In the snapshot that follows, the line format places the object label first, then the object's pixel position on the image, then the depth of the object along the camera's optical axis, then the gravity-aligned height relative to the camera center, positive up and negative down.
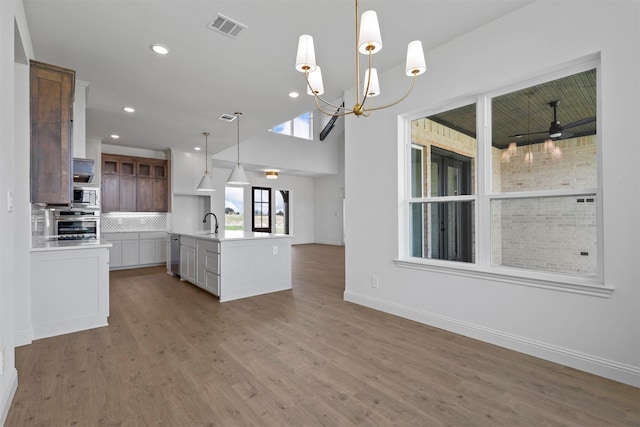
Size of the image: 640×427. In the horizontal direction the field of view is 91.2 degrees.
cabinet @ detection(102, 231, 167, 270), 6.62 -0.73
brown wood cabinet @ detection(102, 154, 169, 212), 6.77 +0.72
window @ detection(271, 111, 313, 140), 10.32 +2.95
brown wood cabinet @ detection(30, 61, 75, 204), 2.74 +0.74
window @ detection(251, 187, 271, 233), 10.58 +0.22
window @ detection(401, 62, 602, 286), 2.40 +0.28
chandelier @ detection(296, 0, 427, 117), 1.82 +1.01
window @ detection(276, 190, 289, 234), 11.41 +0.14
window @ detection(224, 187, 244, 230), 9.81 +0.27
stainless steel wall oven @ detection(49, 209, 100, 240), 5.68 -0.13
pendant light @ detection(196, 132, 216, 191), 5.68 +0.57
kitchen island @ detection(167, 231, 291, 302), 4.20 -0.68
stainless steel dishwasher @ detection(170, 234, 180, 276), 5.73 -0.72
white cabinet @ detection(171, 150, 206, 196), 7.43 +1.09
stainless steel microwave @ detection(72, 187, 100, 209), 5.77 +0.35
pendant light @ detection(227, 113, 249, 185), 4.88 +0.60
